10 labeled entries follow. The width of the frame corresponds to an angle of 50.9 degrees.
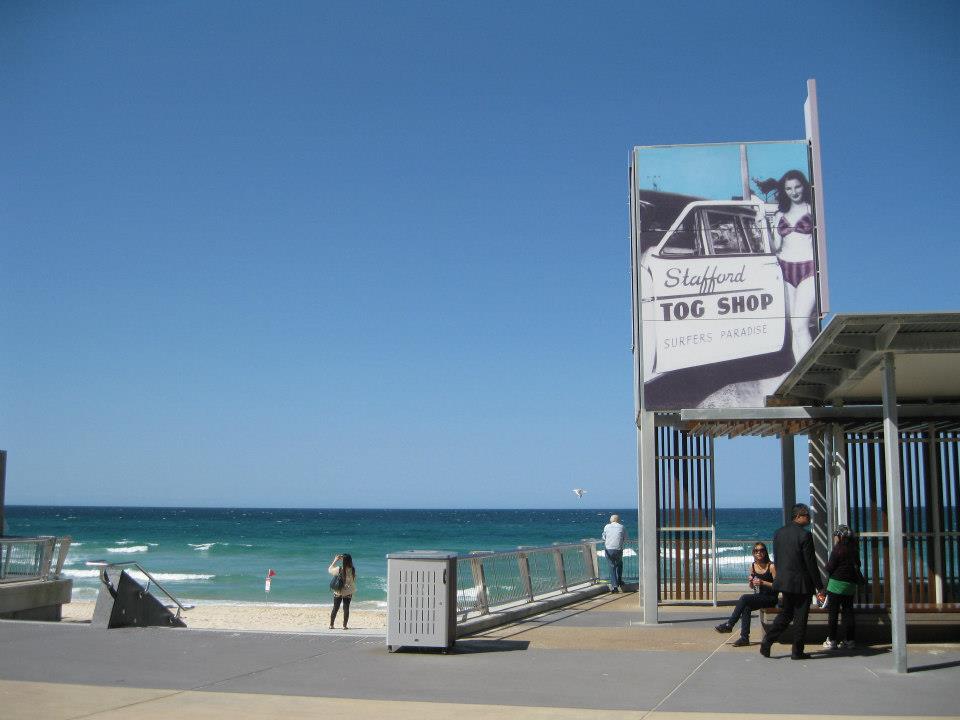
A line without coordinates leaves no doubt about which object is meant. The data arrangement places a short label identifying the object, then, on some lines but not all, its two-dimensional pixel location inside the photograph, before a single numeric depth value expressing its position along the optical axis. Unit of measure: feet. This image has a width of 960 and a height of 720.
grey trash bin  38.04
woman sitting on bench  38.22
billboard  49.55
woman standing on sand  60.75
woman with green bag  36.73
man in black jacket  35.76
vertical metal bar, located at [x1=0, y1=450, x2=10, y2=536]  67.11
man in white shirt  64.34
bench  37.88
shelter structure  32.83
